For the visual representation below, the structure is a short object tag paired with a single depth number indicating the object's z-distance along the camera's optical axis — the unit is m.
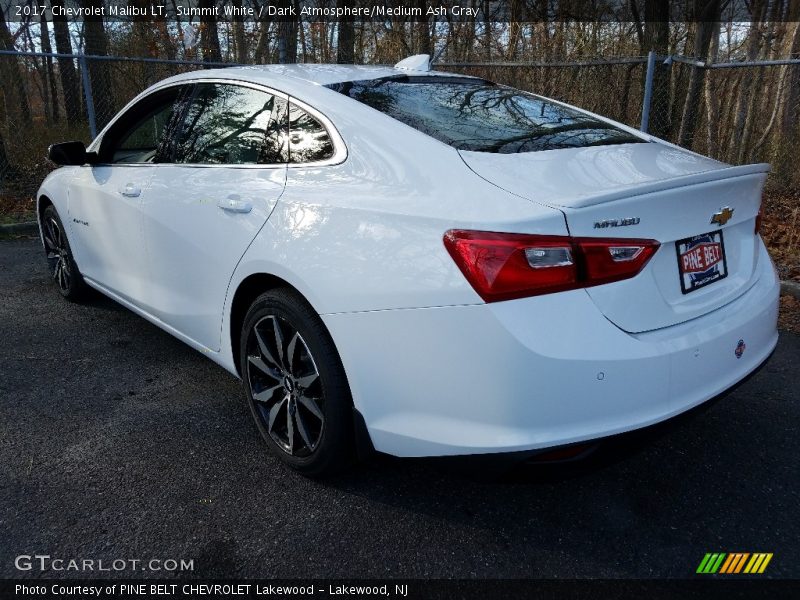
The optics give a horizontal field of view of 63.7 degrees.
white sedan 1.85
